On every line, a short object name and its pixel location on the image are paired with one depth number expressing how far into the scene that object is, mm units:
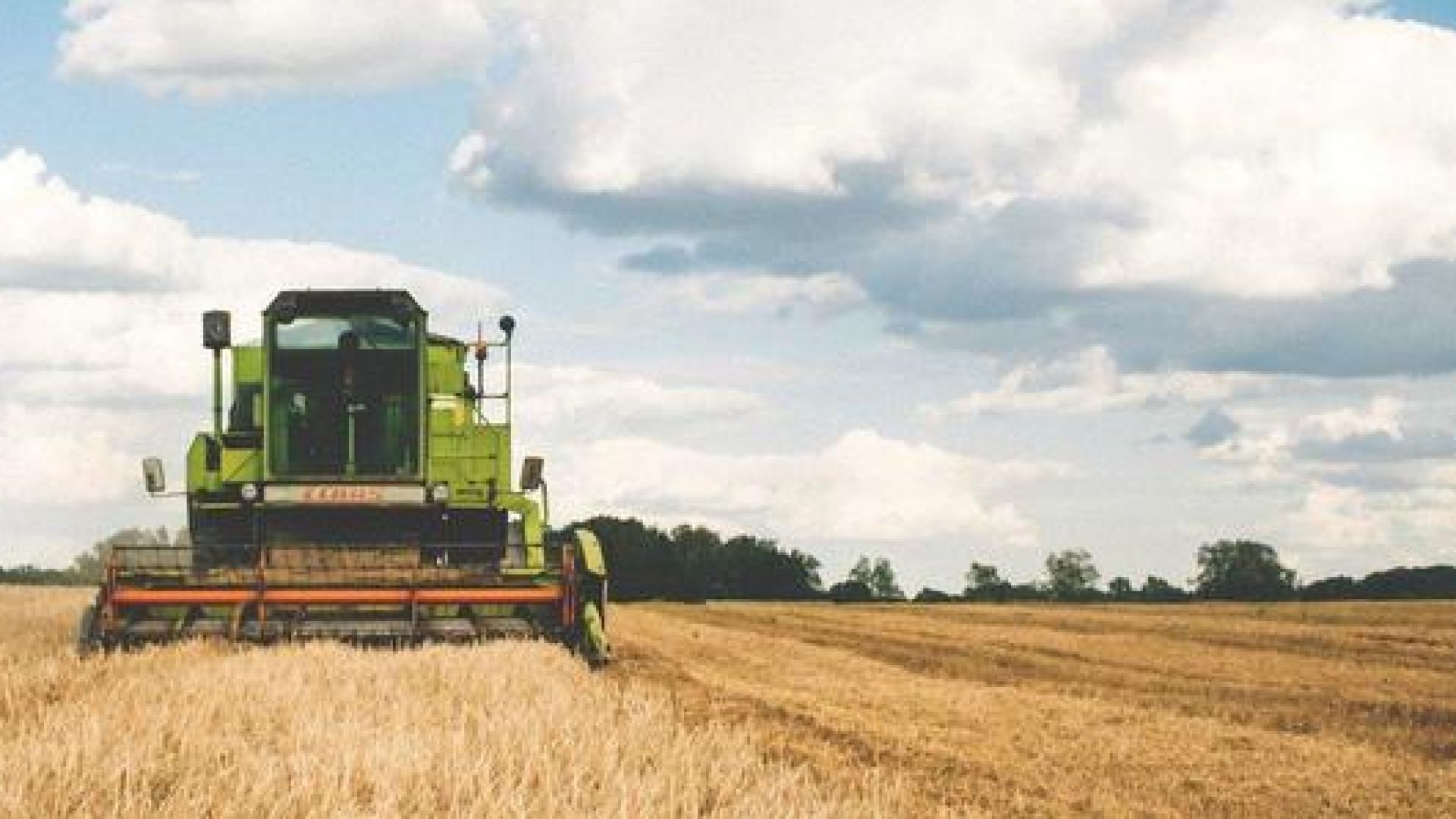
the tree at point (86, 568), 67456
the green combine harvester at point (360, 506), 14633
